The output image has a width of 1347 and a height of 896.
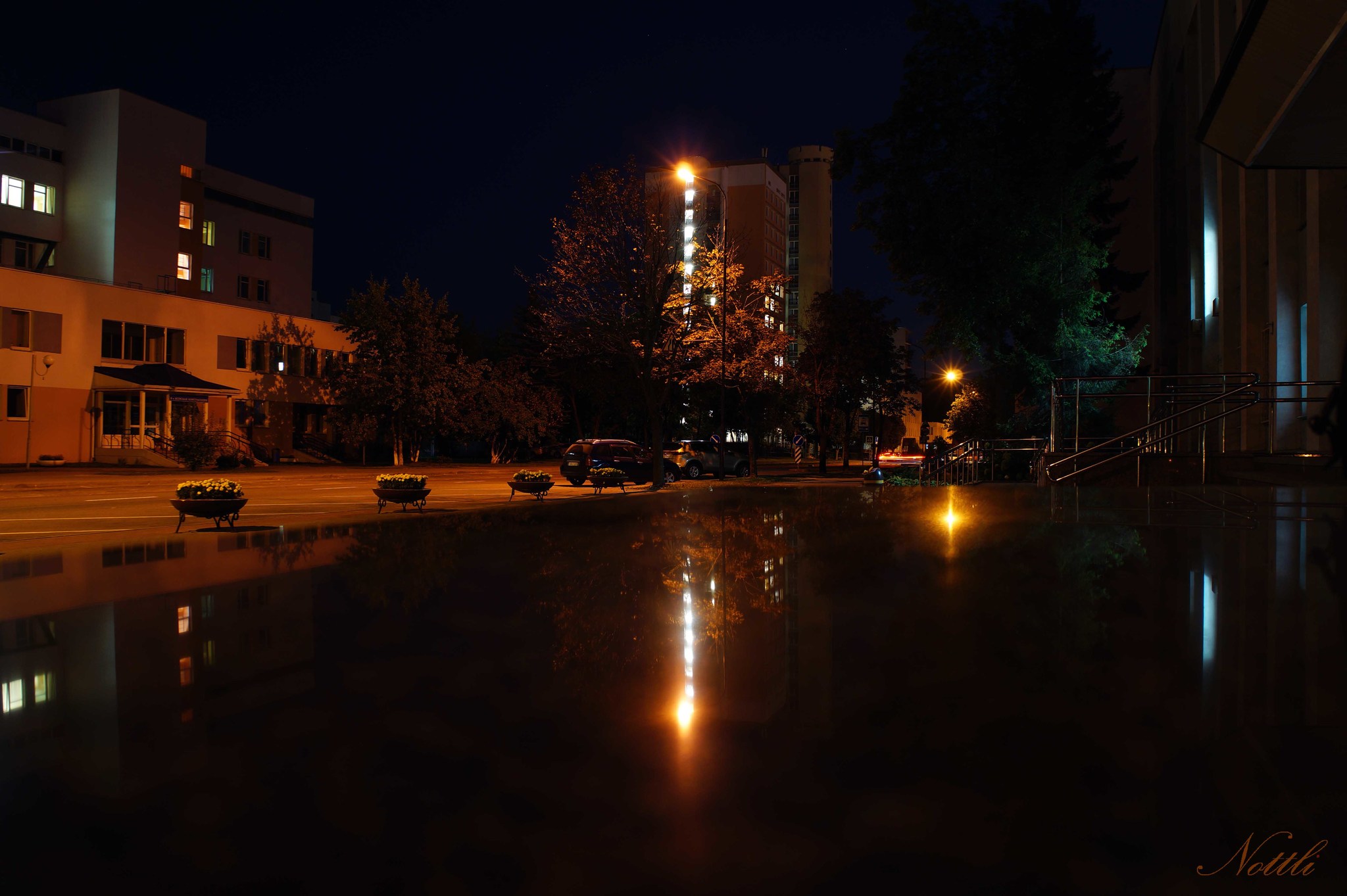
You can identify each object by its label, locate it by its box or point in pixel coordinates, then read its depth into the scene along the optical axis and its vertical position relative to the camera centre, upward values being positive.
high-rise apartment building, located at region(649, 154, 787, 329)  124.12 +36.05
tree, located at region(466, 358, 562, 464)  53.12 +2.72
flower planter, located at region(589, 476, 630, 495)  26.69 -0.78
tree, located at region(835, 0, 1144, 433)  25.95 +7.98
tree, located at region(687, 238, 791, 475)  31.67 +4.95
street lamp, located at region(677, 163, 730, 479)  28.34 +8.56
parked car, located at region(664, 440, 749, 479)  37.97 -0.05
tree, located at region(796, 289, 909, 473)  45.53 +5.19
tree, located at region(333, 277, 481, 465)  49.62 +4.67
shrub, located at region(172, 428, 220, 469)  39.66 +0.19
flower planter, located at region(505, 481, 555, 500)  21.41 -0.75
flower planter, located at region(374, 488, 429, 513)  17.23 -0.80
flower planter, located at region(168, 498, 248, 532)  13.12 -0.81
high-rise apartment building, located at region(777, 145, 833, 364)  141.25 +37.25
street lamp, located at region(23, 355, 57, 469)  37.71 +0.20
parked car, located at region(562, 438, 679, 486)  31.81 -0.09
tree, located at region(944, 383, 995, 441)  32.19 +1.71
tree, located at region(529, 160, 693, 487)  27.48 +5.54
